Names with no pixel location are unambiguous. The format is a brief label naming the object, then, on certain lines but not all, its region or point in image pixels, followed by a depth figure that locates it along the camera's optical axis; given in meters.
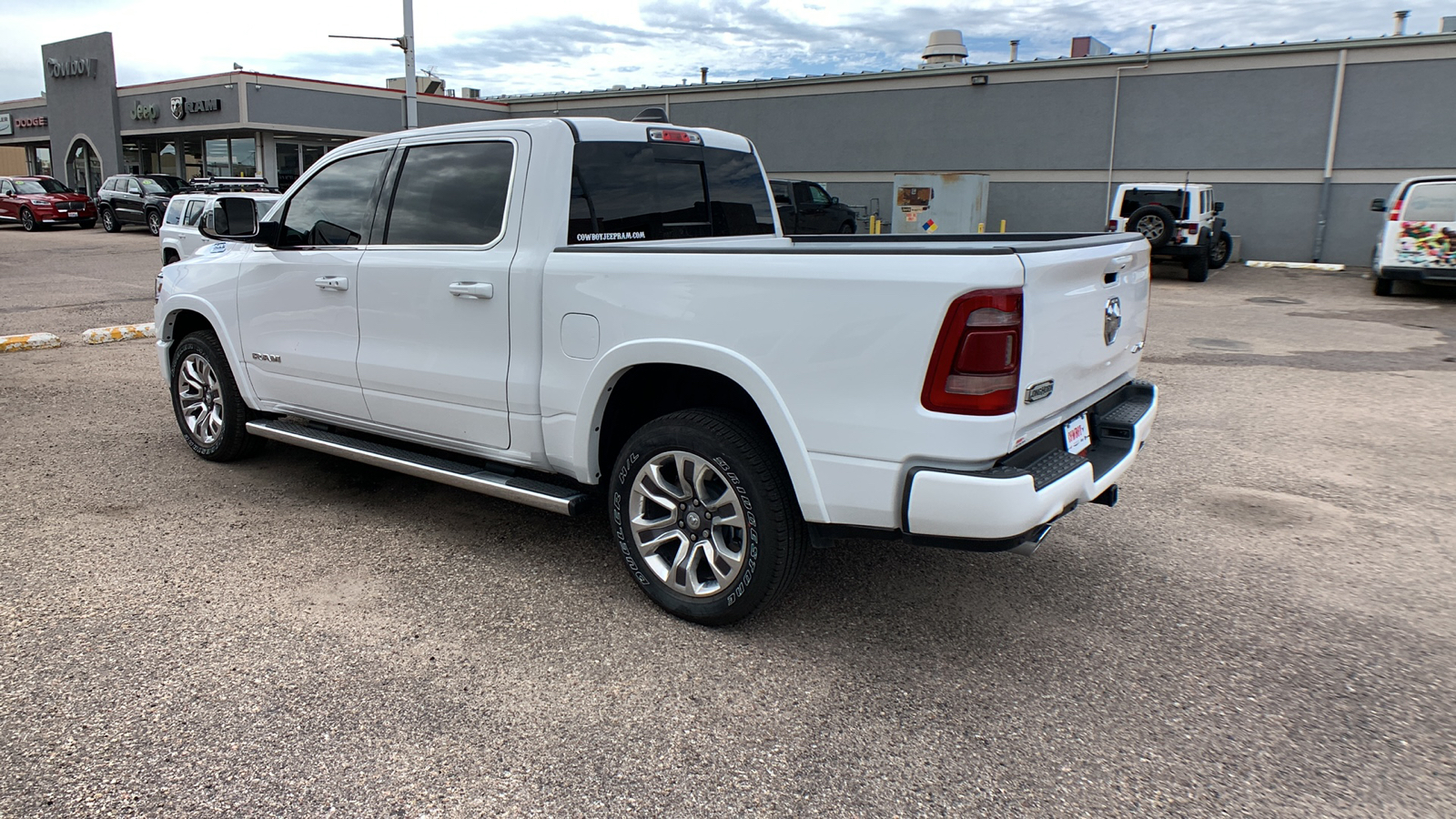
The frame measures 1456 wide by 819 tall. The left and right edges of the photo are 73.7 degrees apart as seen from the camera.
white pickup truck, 2.98
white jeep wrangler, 17.94
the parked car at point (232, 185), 24.42
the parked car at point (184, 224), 14.97
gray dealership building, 20.84
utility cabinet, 21.52
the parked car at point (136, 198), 28.38
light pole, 20.42
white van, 13.91
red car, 30.58
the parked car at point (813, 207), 21.69
